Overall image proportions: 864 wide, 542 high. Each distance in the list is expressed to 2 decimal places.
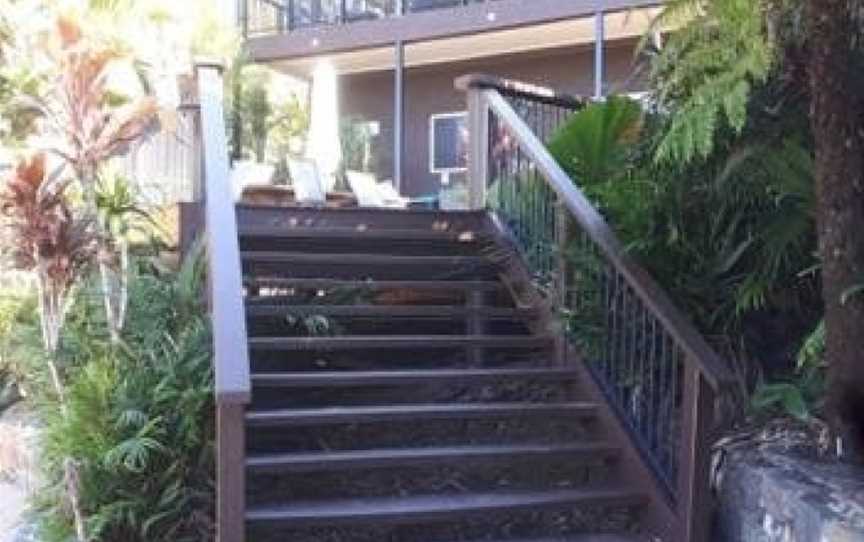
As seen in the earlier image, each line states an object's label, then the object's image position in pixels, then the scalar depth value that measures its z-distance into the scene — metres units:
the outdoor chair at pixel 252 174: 11.53
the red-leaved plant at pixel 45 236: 5.12
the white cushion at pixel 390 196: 12.64
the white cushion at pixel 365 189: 12.27
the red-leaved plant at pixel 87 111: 5.34
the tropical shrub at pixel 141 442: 4.84
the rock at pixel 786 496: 3.83
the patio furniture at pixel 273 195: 11.07
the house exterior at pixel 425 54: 14.63
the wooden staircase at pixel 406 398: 4.93
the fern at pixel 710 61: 3.92
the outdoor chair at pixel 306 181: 12.05
